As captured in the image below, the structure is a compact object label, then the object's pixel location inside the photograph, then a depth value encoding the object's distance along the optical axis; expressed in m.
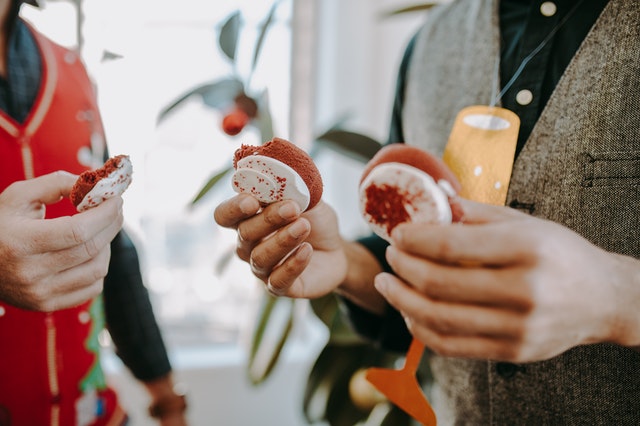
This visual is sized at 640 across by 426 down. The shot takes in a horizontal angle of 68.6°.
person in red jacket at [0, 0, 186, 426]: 0.44
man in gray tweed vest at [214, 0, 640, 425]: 0.35
